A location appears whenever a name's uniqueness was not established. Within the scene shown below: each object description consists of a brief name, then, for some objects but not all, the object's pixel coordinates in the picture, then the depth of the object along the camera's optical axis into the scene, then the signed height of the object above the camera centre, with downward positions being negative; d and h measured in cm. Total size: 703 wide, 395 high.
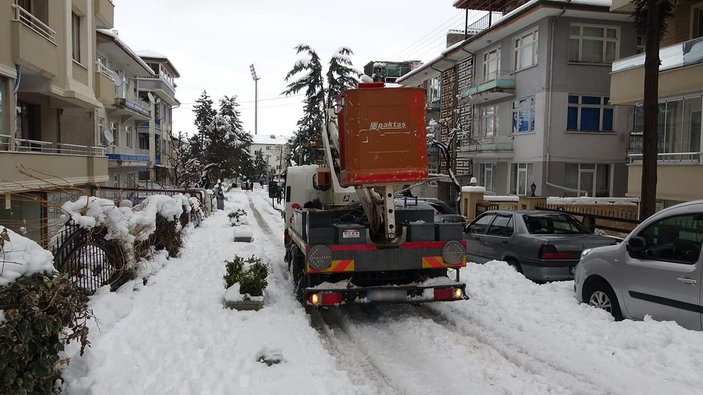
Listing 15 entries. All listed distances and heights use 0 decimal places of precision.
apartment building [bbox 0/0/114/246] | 1273 +203
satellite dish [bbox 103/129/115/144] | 2427 +120
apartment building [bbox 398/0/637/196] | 2325 +320
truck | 712 -89
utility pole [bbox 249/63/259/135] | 9320 +1347
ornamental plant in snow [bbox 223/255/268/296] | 805 -172
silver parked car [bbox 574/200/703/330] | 597 -120
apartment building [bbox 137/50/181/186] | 4366 +411
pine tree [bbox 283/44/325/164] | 3272 +502
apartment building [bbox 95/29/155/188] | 2444 +303
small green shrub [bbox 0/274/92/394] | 357 -119
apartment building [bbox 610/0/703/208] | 1455 +215
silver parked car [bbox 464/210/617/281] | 948 -134
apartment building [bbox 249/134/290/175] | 14100 +556
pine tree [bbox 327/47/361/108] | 3278 +580
